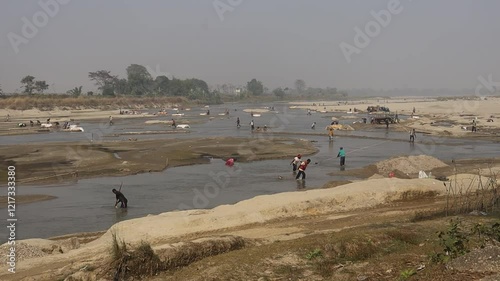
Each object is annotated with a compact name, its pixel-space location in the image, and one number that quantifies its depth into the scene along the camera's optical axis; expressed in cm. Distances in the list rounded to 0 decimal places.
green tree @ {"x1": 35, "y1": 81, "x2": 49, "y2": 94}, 14050
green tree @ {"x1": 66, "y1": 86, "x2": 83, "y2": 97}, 13650
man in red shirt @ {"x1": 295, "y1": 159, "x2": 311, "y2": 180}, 2900
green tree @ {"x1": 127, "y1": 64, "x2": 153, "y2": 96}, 16279
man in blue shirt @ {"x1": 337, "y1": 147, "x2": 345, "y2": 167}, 3476
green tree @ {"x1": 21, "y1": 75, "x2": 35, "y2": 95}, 13580
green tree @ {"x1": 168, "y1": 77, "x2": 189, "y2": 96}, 18025
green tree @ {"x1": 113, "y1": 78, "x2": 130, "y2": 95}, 16350
